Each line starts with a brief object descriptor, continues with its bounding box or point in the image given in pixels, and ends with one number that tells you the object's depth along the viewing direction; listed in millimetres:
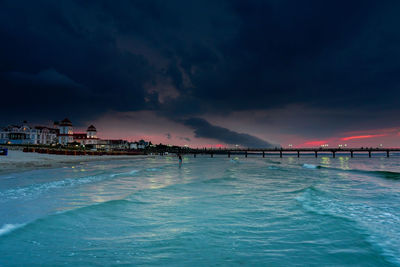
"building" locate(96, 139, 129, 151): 177850
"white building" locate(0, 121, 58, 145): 114812
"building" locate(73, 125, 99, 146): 164375
